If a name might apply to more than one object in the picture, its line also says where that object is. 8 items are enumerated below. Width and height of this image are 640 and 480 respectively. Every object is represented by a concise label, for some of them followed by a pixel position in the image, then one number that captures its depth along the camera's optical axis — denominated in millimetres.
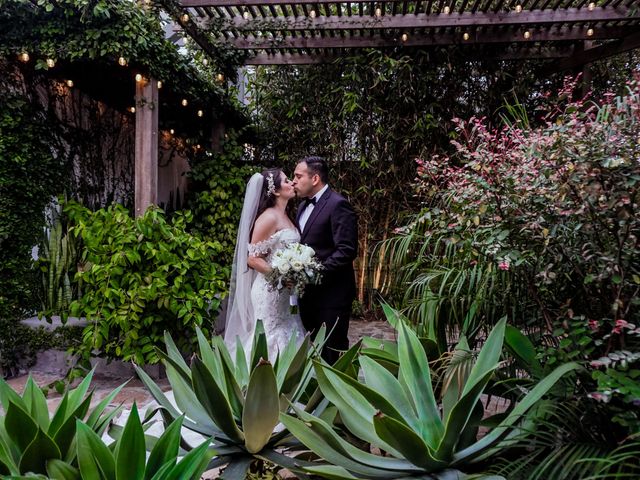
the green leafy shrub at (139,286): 3250
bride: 3119
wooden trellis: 4262
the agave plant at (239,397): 1280
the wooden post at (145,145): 3826
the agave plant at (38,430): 1119
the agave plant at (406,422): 1211
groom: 2932
